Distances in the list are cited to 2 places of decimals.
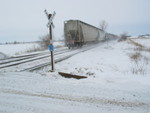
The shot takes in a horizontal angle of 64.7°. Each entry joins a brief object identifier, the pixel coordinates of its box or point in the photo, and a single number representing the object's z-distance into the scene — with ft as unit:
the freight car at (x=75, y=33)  60.54
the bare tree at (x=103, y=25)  237.25
